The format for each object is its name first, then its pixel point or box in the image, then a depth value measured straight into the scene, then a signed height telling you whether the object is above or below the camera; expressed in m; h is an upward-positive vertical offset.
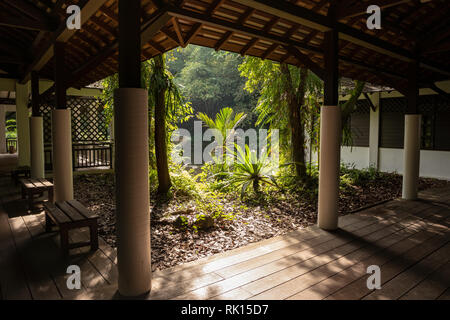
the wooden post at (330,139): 4.27 +0.03
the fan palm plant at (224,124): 9.20 +0.51
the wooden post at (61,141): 4.93 +0.02
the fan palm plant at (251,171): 7.10 -0.66
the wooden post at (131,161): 2.56 -0.15
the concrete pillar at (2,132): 14.06 +0.47
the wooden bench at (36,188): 5.26 -0.74
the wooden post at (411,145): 6.22 -0.08
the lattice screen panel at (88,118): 10.04 +0.79
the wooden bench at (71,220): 3.47 -0.84
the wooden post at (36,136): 6.74 +0.14
